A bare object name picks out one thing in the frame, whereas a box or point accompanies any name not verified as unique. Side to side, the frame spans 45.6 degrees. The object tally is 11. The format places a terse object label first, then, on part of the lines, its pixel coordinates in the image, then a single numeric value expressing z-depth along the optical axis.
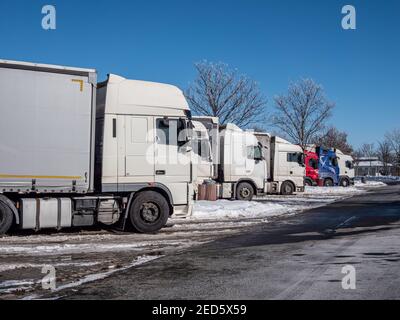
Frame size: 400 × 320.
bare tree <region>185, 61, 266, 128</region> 36.53
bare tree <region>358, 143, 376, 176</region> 139.99
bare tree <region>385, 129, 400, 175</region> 98.59
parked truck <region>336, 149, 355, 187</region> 45.09
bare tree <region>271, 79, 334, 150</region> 48.72
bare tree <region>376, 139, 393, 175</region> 103.50
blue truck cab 40.66
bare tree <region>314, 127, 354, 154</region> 55.95
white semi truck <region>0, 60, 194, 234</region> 11.09
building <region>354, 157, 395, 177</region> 125.76
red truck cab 39.07
